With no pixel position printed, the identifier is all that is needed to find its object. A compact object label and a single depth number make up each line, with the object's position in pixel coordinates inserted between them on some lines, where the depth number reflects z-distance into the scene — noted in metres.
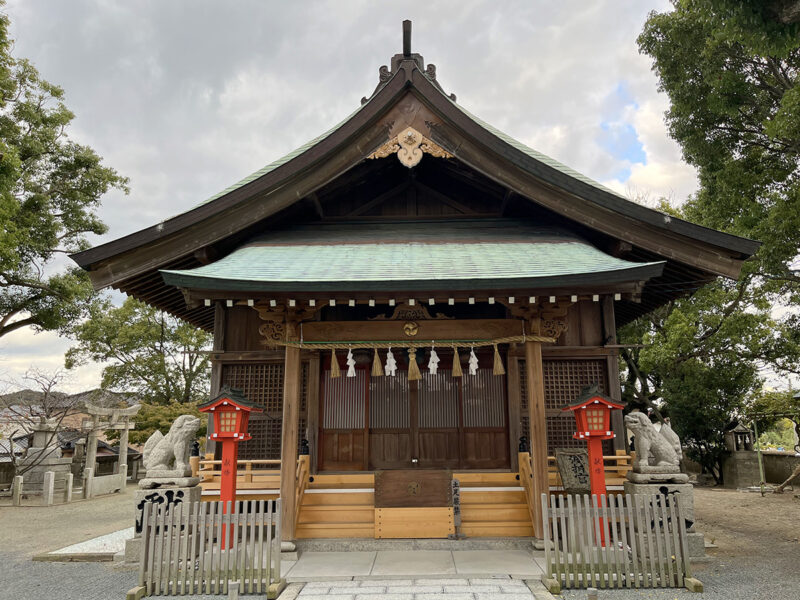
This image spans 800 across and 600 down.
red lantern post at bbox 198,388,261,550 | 7.52
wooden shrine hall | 7.94
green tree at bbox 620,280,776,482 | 20.83
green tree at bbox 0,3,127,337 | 20.16
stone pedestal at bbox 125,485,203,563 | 7.62
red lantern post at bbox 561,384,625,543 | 7.45
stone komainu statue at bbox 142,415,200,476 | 7.91
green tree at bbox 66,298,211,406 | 30.77
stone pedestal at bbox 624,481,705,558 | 7.52
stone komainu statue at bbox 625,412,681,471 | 7.79
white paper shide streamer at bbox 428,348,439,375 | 8.29
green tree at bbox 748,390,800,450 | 19.19
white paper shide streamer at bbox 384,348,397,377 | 8.40
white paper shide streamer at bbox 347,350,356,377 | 8.27
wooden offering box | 8.26
